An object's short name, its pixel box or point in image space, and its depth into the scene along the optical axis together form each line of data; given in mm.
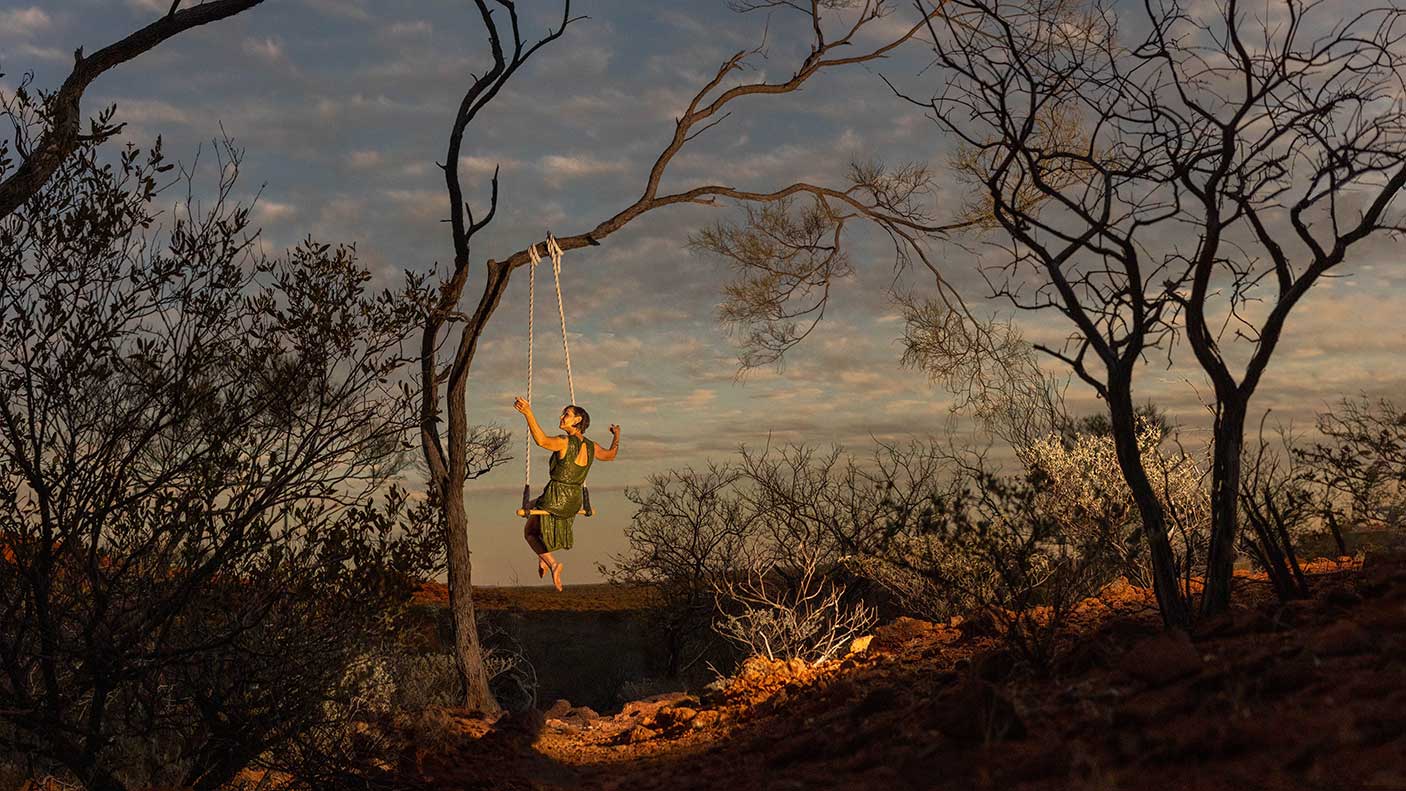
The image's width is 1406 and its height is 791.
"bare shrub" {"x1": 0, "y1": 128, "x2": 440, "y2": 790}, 6125
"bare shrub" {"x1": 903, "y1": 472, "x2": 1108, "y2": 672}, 6379
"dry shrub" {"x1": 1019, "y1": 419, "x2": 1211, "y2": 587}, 12266
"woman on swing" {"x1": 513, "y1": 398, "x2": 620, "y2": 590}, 10297
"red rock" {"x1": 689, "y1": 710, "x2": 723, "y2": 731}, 9335
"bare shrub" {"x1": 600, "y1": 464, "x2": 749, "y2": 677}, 17375
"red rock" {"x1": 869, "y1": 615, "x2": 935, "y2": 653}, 10529
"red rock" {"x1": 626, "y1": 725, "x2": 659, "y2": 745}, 9555
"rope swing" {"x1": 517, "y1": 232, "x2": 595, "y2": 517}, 10008
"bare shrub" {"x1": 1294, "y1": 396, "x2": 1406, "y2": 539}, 11469
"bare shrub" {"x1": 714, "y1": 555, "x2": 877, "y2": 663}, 11594
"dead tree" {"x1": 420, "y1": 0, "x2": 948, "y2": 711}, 10164
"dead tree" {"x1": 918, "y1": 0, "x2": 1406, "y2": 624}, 6785
